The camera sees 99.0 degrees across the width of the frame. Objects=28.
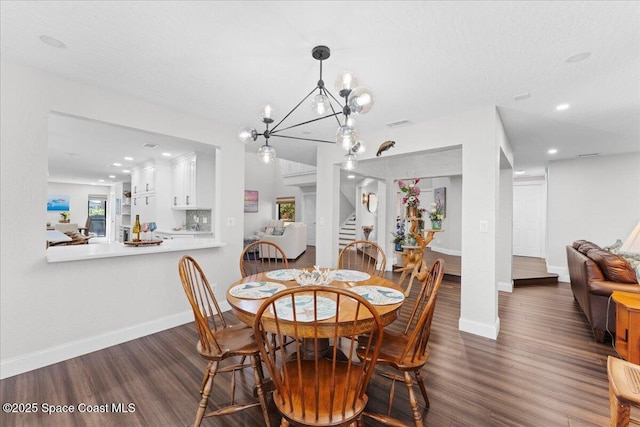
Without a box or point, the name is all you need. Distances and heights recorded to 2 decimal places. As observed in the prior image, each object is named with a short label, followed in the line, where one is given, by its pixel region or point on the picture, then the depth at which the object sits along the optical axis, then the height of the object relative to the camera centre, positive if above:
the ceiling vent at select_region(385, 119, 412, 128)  3.47 +1.21
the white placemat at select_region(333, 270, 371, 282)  2.24 -0.52
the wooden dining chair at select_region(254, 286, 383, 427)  1.14 -0.74
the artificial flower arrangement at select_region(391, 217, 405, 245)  4.84 -0.37
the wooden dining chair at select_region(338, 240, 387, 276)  2.84 -1.10
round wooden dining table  1.46 -0.54
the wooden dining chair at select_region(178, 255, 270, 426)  1.55 -0.83
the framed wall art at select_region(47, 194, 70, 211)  10.51 +0.31
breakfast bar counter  2.52 -0.41
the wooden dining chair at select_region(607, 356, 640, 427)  1.20 -0.77
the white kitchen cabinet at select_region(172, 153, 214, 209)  5.24 +0.62
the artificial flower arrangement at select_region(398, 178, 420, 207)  4.43 +0.34
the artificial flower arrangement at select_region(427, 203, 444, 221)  4.44 +0.02
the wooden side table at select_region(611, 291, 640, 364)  2.00 -0.81
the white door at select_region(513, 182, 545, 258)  7.89 -0.06
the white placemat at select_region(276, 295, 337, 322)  1.39 -0.52
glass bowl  1.95 -0.47
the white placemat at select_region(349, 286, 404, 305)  1.67 -0.52
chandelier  1.69 +0.70
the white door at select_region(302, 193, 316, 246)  10.56 +0.21
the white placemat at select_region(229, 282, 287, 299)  1.78 -0.53
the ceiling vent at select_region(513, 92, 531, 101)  2.70 +1.23
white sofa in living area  7.74 -0.72
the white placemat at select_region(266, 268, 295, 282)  2.24 -0.52
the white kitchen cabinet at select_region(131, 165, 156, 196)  6.06 +0.76
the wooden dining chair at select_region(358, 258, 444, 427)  1.47 -0.82
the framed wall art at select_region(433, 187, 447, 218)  8.26 +0.61
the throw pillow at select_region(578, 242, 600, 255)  3.53 -0.38
